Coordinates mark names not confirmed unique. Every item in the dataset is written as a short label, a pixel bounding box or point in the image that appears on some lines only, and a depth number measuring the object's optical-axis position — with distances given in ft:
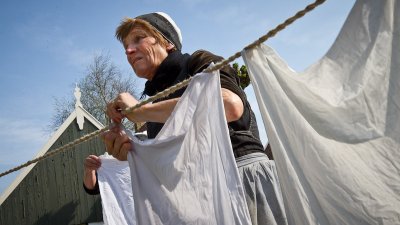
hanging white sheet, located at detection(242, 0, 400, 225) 2.85
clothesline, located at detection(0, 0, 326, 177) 3.09
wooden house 20.51
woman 4.35
